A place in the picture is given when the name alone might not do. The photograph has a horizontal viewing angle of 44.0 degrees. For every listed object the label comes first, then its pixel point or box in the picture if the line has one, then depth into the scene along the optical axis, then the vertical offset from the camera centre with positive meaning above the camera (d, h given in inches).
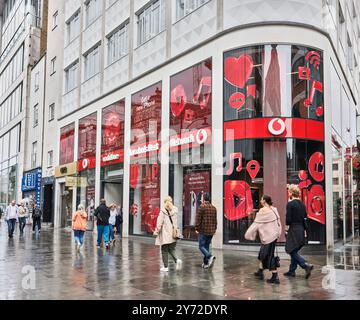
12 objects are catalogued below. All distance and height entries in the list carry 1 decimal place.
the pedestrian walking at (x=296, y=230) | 372.2 -23.9
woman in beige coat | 410.3 -24.1
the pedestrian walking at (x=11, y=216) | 822.5 -26.0
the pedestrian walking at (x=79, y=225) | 613.6 -31.5
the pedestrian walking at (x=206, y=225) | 430.9 -22.5
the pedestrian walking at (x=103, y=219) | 610.2 -23.4
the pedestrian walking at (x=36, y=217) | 913.5 -30.6
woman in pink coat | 362.6 -25.5
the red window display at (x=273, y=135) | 588.7 +88.7
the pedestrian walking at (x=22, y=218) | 948.0 -33.9
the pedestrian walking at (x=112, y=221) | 687.7 -29.3
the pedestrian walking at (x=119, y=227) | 731.4 -47.8
